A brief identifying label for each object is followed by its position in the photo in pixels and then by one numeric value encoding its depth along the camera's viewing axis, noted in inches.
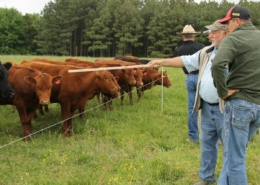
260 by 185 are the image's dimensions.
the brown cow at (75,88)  302.8
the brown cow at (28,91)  274.1
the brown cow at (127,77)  429.1
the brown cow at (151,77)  495.5
